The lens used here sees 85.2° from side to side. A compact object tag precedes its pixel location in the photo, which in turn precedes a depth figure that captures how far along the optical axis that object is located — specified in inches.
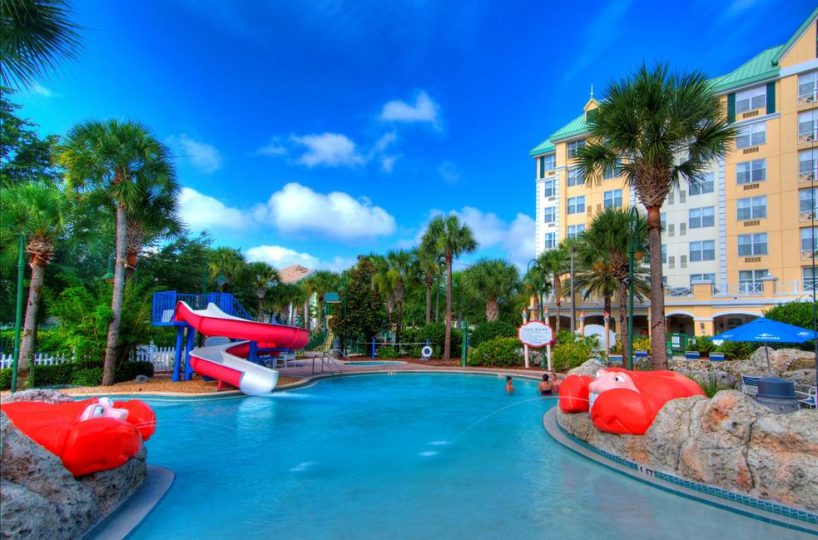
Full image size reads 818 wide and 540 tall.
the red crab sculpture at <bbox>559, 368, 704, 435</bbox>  276.4
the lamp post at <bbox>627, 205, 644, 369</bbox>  461.0
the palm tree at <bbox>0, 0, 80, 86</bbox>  205.3
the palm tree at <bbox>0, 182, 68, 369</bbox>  559.2
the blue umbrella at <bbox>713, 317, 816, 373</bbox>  439.2
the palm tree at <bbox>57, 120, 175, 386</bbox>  592.1
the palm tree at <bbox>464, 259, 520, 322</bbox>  1226.6
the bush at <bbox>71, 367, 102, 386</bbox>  622.2
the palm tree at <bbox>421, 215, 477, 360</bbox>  1096.8
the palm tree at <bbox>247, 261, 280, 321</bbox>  1571.1
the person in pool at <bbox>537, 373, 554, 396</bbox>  613.6
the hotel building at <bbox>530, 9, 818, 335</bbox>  1204.5
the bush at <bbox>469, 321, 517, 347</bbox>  1061.1
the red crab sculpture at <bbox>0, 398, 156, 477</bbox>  181.8
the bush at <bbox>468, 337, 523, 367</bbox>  964.0
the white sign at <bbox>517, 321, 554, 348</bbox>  856.3
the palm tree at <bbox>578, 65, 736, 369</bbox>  468.8
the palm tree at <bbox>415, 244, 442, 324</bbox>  1146.0
